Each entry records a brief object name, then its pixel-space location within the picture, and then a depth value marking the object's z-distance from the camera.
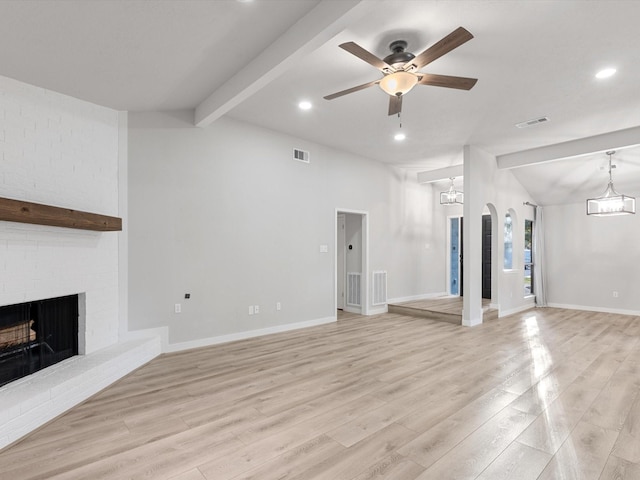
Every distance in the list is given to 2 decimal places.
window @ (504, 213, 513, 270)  7.88
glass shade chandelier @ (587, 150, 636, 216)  6.15
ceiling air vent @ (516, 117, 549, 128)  4.72
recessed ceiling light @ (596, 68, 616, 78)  3.43
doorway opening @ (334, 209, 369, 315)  6.90
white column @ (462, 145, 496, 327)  6.04
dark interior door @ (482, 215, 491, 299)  9.20
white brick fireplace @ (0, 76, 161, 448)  2.69
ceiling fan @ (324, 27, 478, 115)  2.71
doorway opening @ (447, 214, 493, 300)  9.20
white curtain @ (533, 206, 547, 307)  8.34
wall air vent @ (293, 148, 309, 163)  5.66
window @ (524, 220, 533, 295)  8.62
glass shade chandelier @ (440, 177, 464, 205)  7.38
